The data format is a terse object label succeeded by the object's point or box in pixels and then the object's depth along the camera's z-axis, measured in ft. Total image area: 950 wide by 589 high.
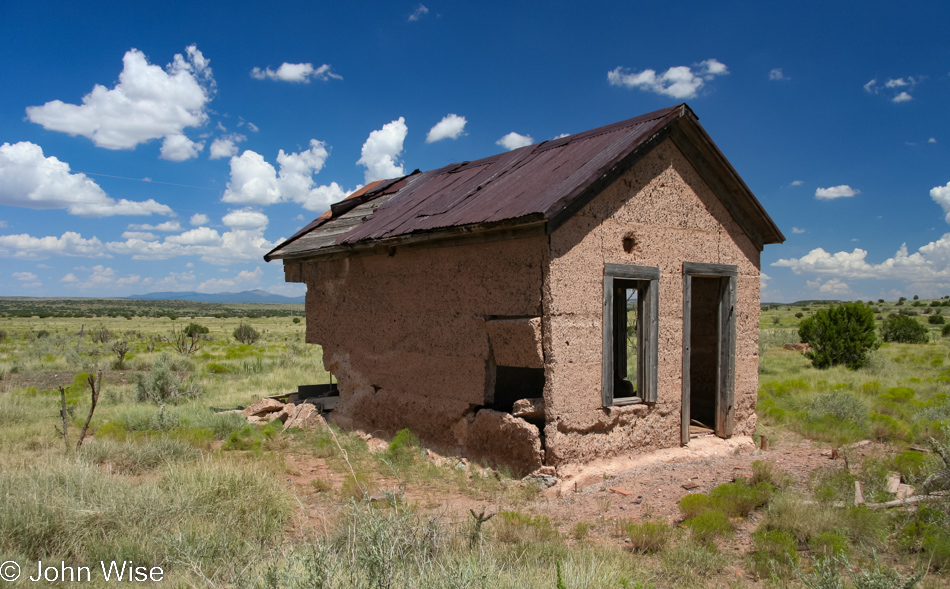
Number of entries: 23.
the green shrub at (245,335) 90.89
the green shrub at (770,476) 19.27
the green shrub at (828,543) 13.92
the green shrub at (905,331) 77.92
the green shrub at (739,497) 16.99
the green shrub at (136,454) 21.43
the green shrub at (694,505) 16.66
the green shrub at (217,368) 53.42
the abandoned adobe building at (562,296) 20.03
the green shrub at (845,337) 53.16
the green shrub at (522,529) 14.49
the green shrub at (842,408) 29.71
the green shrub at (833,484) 17.49
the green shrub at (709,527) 15.12
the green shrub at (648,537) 14.56
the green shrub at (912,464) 19.74
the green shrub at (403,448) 23.48
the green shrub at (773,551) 13.26
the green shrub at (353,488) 19.20
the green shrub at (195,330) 92.17
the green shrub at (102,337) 83.80
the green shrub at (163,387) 38.91
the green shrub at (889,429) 26.43
